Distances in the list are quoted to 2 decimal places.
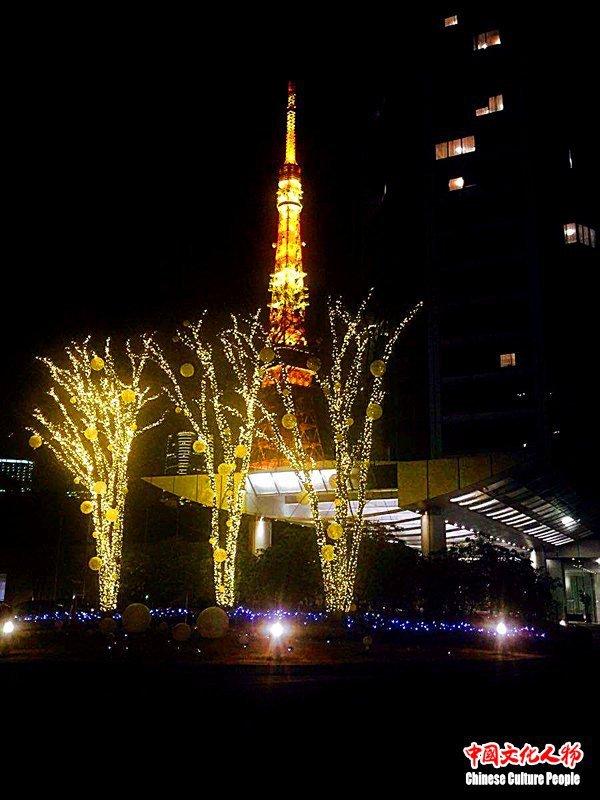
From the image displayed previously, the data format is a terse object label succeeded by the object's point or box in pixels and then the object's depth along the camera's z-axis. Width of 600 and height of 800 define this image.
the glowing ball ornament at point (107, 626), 15.60
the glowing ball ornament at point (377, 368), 17.01
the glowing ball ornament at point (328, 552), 18.23
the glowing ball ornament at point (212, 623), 15.06
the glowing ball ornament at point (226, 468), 18.56
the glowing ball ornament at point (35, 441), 17.31
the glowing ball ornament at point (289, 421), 18.31
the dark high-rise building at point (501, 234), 43.81
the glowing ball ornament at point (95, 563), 19.38
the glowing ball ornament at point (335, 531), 17.33
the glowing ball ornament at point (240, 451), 19.13
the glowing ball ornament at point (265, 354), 17.95
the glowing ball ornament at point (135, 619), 15.16
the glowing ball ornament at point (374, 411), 16.61
